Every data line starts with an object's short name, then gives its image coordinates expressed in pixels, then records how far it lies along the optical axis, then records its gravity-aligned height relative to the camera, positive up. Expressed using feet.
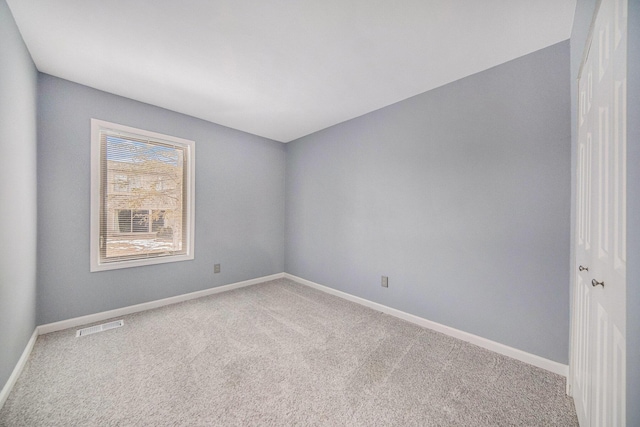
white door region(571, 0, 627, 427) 2.60 -0.15
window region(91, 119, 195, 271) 8.63 +0.57
